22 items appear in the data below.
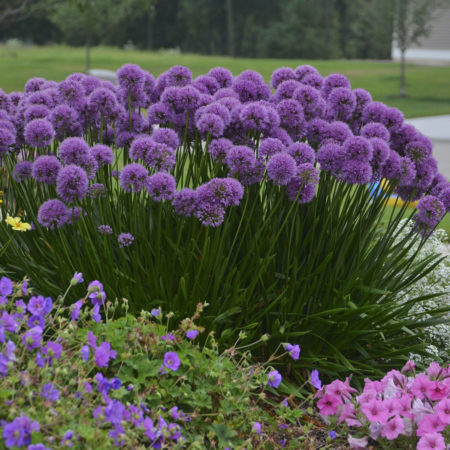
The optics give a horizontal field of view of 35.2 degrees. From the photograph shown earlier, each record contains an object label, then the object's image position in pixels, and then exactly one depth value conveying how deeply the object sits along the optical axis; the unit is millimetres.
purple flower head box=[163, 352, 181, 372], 2525
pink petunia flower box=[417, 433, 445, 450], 2668
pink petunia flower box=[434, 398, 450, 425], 2793
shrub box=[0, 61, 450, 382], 3121
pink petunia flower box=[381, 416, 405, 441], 2746
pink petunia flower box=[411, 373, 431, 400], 2979
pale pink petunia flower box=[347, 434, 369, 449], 2814
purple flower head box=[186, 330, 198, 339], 2607
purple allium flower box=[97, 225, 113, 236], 3124
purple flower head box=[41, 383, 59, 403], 2180
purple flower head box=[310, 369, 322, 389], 2848
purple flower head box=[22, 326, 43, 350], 2275
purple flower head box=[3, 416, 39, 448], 1963
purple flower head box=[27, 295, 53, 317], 2550
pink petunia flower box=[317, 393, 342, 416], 3025
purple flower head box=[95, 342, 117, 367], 2371
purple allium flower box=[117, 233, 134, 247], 3118
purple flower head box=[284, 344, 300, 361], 2849
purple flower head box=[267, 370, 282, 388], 2650
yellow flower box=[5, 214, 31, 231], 3127
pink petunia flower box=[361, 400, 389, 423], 2766
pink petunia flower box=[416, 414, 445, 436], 2773
